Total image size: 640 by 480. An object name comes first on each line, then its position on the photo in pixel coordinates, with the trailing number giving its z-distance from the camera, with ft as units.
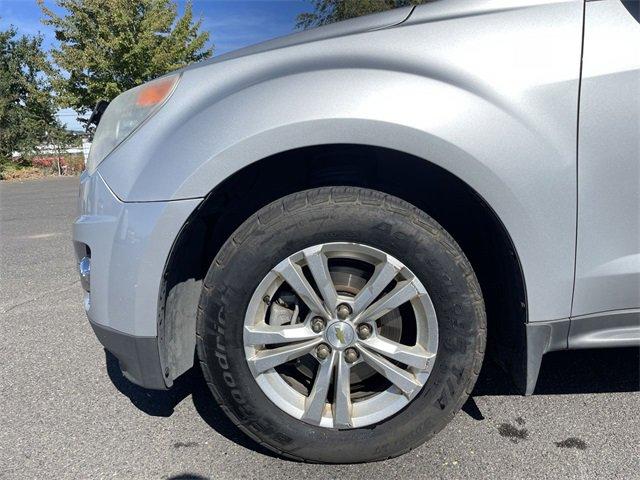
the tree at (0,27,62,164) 65.46
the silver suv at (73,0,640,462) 5.11
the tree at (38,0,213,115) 56.85
